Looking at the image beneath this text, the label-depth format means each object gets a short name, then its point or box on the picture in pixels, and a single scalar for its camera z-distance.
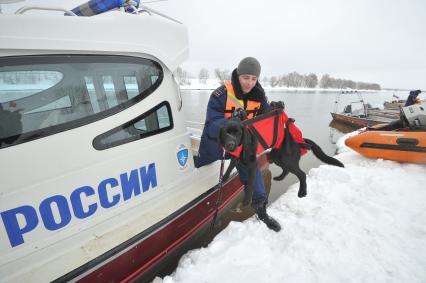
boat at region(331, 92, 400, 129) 10.87
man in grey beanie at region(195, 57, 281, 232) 2.13
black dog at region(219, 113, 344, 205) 1.81
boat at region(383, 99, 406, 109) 15.13
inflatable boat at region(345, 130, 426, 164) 3.92
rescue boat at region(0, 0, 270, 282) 1.25
